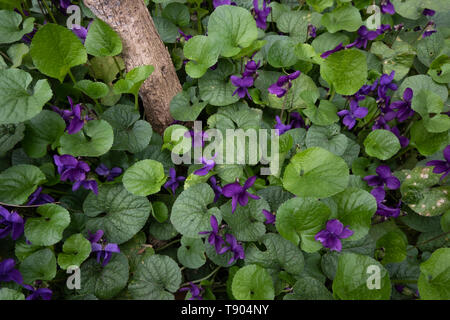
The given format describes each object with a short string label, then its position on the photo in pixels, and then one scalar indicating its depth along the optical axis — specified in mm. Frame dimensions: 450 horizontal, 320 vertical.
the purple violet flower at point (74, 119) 375
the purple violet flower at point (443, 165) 376
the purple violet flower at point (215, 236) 353
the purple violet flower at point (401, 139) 416
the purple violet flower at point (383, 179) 385
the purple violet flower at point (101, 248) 369
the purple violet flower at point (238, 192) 353
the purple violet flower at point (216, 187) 382
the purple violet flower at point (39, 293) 349
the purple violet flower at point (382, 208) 378
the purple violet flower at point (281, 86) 387
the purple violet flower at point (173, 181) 387
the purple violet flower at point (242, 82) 407
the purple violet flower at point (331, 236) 346
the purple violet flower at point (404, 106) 409
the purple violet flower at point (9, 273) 342
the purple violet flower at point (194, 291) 365
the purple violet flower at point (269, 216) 367
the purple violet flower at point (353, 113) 407
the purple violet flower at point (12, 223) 358
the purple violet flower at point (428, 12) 485
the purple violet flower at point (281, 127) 401
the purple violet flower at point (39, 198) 373
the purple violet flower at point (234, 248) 363
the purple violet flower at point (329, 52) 398
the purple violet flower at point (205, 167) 367
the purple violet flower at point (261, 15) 453
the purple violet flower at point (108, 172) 393
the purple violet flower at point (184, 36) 454
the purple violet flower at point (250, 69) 403
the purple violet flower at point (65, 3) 450
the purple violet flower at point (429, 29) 476
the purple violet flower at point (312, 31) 467
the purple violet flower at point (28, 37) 439
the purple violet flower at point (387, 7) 475
